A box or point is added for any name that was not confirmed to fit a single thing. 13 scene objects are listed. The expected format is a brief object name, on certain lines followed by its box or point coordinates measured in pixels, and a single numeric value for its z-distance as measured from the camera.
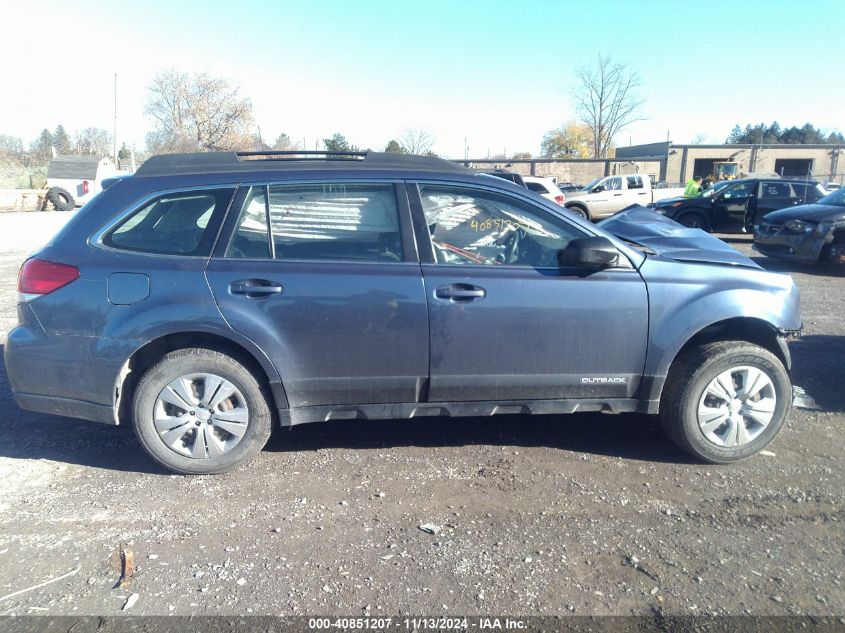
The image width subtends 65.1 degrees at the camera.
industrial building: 49.88
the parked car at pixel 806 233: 11.12
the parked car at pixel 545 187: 17.95
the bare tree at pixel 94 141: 52.50
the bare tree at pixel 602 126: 59.88
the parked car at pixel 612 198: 23.25
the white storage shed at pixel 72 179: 30.08
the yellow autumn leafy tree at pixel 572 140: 79.00
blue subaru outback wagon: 3.83
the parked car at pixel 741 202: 16.27
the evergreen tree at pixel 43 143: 48.81
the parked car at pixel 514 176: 14.37
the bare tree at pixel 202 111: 43.91
